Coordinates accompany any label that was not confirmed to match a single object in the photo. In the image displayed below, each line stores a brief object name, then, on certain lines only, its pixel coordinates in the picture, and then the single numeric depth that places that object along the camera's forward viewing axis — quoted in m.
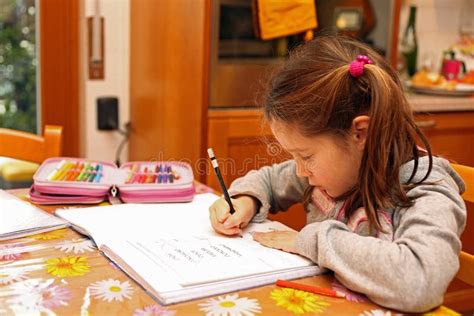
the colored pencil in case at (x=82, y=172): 1.32
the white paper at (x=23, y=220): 1.07
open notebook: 0.85
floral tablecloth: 0.79
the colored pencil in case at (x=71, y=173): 1.32
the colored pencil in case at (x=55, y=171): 1.31
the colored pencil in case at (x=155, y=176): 1.33
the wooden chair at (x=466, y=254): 1.03
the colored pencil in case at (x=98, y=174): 1.33
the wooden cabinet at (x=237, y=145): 2.10
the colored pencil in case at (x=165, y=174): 1.33
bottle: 2.82
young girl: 0.81
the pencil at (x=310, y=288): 0.85
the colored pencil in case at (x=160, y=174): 1.34
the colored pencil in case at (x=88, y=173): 1.32
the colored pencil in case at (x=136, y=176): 1.33
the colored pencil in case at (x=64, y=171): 1.31
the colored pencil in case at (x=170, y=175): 1.34
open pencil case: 1.28
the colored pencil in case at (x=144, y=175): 1.33
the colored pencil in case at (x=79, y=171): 1.32
